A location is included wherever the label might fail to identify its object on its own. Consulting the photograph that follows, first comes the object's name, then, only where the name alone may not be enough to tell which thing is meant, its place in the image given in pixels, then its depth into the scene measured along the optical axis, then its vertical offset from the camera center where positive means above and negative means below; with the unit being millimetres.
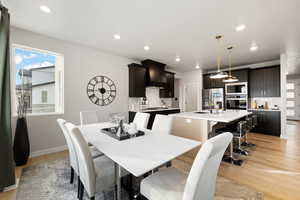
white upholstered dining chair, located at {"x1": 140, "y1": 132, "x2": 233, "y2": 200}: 802 -618
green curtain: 1751 -190
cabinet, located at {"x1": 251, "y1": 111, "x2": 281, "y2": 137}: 4195 -745
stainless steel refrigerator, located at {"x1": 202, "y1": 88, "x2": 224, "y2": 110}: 5402 +155
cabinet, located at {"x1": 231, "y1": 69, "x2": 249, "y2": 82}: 4816 +1002
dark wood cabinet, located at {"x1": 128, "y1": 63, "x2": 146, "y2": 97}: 4262 +677
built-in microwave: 4863 +476
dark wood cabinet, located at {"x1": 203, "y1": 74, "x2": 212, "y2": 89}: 5849 +858
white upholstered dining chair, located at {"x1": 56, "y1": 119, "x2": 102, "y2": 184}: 1550 -726
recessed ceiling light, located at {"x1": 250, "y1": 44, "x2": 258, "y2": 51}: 3371 +1439
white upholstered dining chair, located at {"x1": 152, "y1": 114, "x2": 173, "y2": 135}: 2076 -402
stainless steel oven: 4855 -63
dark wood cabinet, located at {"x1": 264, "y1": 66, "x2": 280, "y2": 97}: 4309 +644
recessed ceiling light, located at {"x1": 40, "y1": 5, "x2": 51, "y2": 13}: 2000 +1450
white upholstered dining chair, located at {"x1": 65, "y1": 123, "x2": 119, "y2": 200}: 1187 -724
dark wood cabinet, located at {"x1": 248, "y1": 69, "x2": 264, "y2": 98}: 4625 +635
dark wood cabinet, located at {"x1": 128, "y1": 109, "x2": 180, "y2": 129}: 4248 -506
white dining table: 1039 -499
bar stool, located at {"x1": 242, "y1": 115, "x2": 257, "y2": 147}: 3019 -567
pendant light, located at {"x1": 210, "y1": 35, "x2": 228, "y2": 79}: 2904 +625
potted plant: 2389 -708
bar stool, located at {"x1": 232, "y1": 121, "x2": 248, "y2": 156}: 2633 -648
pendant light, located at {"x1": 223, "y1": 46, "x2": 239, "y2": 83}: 3511 +1438
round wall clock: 3609 +297
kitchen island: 2732 -609
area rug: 1627 -1209
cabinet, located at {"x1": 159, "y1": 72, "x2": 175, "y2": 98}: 5402 +521
